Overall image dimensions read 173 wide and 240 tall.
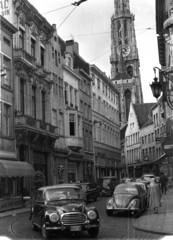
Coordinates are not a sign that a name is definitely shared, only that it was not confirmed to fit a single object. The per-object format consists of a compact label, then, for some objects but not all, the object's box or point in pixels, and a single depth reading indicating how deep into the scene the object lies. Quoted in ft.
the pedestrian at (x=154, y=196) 60.39
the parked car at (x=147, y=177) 146.76
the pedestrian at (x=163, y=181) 104.22
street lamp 53.78
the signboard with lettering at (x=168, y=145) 59.21
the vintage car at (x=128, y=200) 59.88
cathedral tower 407.03
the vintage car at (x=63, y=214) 39.37
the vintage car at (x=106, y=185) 119.55
